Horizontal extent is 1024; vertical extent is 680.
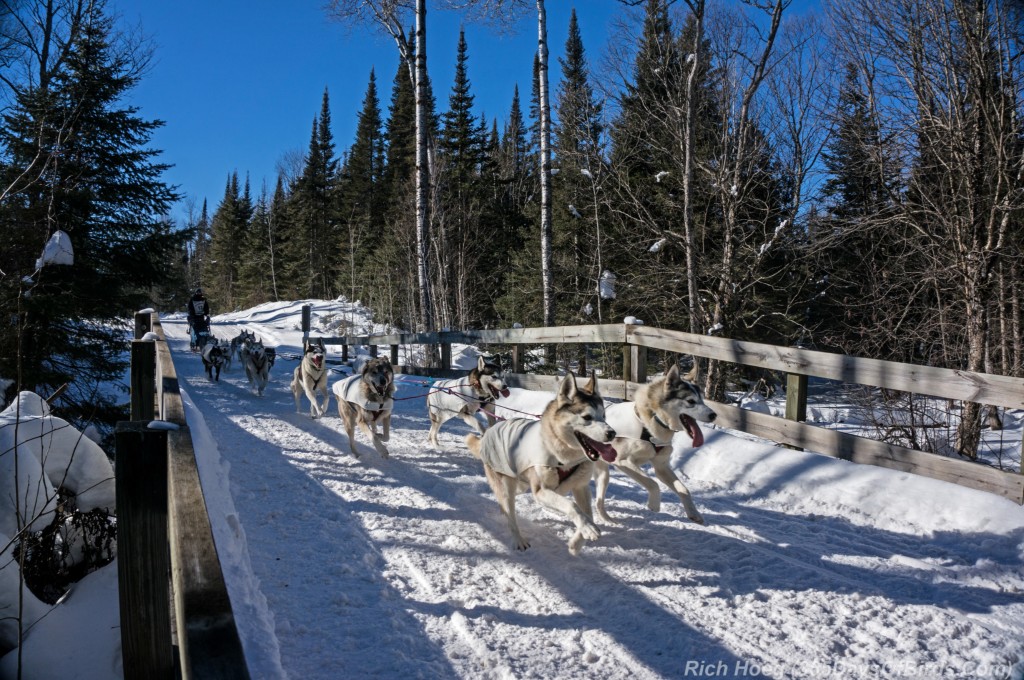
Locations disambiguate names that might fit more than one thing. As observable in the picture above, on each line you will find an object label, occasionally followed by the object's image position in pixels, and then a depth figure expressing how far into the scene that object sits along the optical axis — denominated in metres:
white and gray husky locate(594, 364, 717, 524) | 4.82
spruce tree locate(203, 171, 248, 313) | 59.19
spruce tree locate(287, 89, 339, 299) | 46.28
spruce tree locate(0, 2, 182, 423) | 8.68
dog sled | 21.30
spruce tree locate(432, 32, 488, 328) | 23.70
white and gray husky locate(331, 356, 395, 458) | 6.99
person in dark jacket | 21.61
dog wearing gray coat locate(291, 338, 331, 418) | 9.47
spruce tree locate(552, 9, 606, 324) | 17.09
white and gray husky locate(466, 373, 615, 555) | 4.07
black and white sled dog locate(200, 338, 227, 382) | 14.56
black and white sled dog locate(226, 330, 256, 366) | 15.01
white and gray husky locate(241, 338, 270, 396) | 12.13
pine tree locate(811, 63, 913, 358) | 9.64
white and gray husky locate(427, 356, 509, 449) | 7.45
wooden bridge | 1.31
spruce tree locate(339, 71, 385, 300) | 38.56
